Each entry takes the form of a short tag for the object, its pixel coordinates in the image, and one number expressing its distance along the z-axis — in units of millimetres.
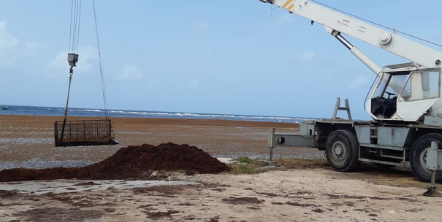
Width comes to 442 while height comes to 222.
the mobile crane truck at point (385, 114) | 10734
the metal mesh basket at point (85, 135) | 11492
